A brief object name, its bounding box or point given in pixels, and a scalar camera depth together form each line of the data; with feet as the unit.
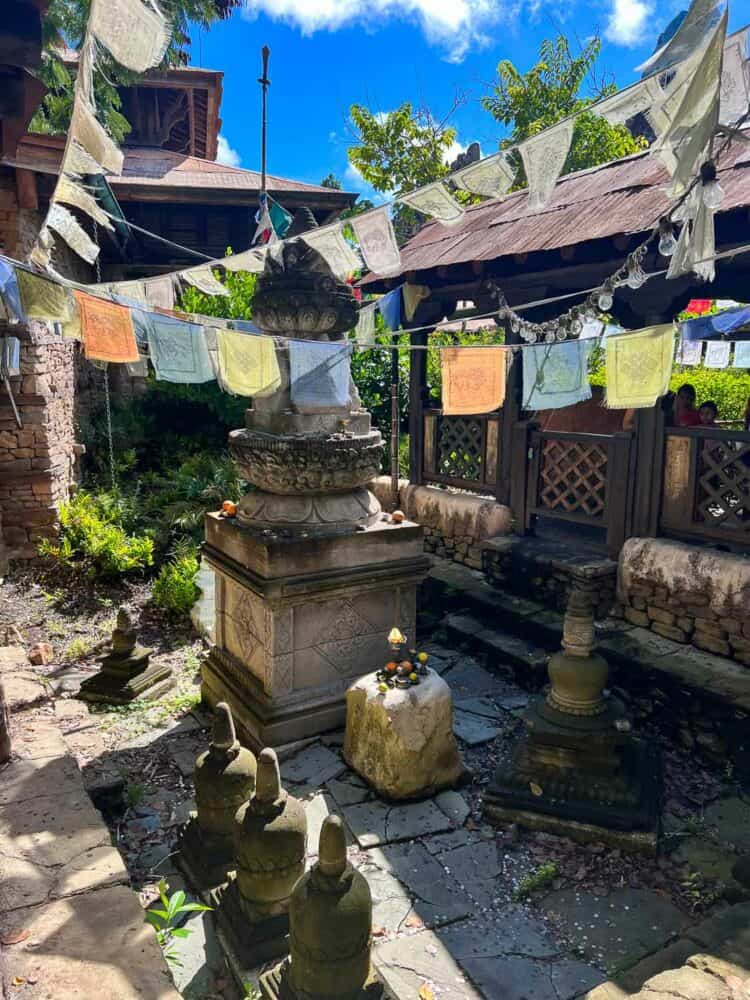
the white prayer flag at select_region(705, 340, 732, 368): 34.78
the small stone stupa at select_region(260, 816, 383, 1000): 8.96
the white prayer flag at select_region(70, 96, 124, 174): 13.58
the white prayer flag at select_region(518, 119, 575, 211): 14.08
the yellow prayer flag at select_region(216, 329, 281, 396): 17.11
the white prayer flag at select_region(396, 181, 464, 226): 16.25
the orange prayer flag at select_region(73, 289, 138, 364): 16.48
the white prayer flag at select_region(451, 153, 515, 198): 15.25
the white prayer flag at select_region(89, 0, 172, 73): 11.51
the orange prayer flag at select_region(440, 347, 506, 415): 20.02
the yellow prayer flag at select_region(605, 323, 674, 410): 15.78
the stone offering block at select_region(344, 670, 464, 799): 14.97
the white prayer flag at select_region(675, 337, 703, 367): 35.42
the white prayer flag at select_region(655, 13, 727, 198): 10.12
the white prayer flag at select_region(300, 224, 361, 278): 17.78
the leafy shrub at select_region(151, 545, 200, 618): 27.50
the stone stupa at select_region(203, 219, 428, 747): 17.24
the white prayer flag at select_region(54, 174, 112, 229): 16.16
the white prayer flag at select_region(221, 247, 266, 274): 22.19
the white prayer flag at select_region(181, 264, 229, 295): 25.69
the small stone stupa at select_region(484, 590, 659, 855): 14.38
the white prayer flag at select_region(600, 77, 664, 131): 12.21
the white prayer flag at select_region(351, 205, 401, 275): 17.88
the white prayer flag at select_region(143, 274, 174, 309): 21.86
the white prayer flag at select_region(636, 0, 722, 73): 10.64
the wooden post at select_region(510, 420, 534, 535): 26.32
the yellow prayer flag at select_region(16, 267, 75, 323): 15.17
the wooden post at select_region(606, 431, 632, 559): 22.53
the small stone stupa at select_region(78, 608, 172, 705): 20.57
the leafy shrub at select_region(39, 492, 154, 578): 30.58
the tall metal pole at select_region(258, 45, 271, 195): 30.53
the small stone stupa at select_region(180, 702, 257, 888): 12.61
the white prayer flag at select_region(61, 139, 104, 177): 14.54
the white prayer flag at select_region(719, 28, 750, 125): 12.02
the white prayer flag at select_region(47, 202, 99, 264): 19.12
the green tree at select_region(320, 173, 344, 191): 111.83
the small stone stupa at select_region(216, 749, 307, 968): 10.81
